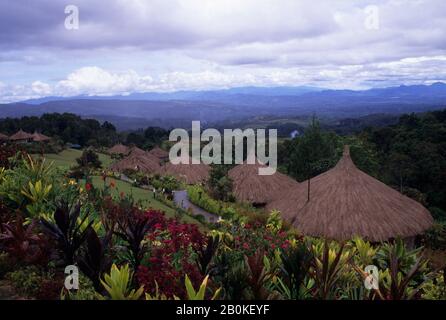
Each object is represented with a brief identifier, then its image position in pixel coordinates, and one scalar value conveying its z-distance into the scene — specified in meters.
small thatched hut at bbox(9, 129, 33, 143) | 45.57
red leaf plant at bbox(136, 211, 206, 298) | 3.69
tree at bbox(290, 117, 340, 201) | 26.85
